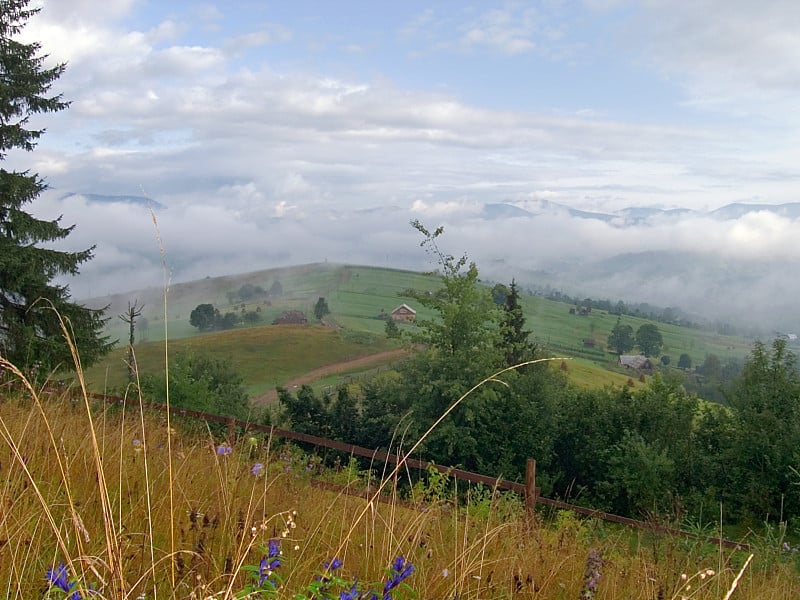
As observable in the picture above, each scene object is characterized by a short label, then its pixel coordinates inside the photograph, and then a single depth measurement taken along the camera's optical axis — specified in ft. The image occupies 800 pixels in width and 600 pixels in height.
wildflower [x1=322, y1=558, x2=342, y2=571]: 7.08
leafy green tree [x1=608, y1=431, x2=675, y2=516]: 80.12
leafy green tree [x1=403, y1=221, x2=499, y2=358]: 85.20
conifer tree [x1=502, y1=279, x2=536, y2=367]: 158.94
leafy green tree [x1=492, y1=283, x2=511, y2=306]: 139.15
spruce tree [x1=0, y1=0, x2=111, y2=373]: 56.65
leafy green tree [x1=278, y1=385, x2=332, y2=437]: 78.95
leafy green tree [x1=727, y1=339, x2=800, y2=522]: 80.33
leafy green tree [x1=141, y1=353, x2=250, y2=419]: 52.54
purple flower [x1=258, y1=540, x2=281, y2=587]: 6.65
